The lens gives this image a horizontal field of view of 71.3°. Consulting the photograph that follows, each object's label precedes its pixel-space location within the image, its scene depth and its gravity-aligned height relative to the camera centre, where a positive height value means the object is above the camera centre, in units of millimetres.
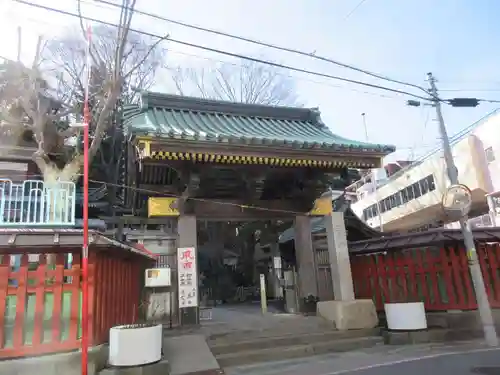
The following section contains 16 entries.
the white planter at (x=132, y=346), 5941 -1033
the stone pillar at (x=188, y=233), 9133 +1240
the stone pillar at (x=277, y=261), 14320 +448
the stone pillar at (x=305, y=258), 10586 +356
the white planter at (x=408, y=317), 8586 -1308
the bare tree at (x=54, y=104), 12953 +7612
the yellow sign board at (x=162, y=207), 9422 +1980
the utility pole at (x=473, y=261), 8062 -99
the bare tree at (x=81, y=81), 15241 +9881
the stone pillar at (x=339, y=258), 9539 +271
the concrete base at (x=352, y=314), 9070 -1219
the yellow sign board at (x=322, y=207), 10972 +1905
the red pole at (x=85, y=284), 5323 +60
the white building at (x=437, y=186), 24094 +5866
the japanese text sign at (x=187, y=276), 9123 +84
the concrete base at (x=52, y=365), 5633 -1172
